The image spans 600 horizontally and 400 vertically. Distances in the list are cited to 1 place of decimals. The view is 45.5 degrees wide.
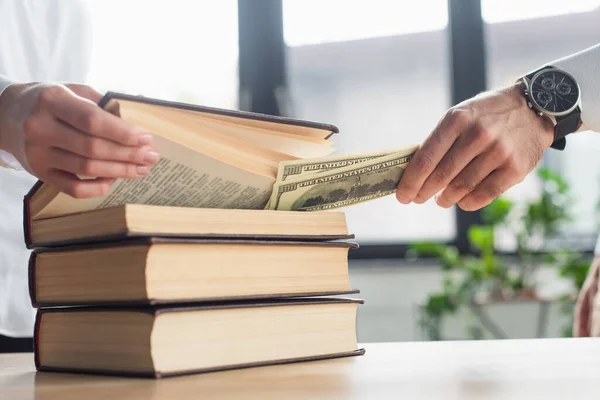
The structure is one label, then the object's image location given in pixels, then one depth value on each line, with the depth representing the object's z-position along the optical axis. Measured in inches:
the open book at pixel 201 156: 24.4
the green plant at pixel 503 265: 116.5
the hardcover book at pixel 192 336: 24.6
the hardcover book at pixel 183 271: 24.5
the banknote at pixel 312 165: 27.3
